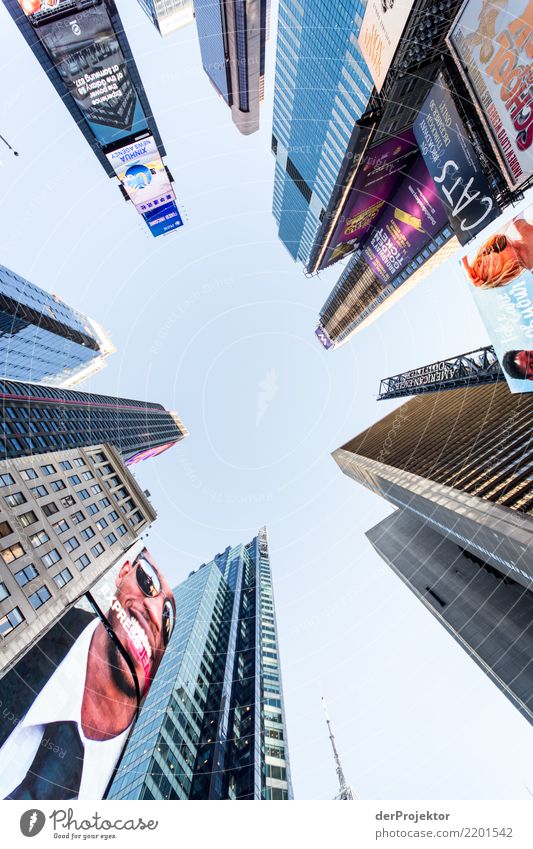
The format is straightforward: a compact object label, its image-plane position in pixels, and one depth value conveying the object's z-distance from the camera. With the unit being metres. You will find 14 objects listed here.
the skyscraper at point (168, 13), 83.71
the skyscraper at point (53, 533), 19.78
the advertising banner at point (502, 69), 11.38
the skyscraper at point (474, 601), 31.41
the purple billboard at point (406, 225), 49.50
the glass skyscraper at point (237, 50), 65.06
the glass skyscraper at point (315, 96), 49.75
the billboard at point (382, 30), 19.09
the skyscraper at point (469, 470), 24.31
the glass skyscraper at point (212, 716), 37.44
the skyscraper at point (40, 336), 58.59
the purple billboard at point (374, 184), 52.28
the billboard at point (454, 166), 16.03
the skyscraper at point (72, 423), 46.84
